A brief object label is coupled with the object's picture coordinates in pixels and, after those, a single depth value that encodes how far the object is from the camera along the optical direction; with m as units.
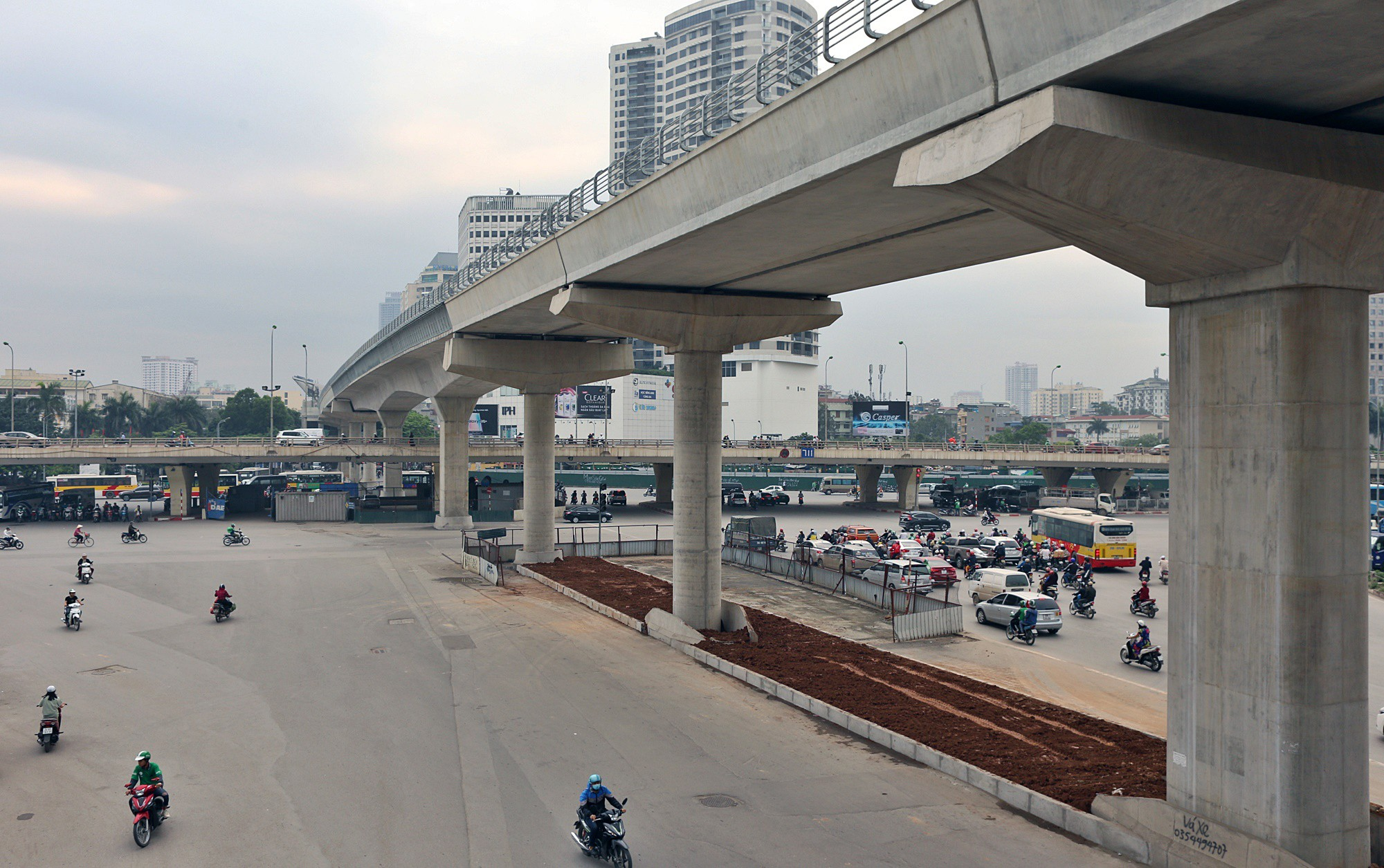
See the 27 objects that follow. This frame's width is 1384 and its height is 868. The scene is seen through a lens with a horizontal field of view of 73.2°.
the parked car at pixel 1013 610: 28.05
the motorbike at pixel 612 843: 11.64
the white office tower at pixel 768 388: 127.38
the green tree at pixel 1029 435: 170.62
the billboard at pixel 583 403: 111.44
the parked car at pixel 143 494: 82.00
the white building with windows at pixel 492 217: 179.38
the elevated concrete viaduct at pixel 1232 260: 10.45
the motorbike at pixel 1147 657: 23.72
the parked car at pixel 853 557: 38.81
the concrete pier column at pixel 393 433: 88.50
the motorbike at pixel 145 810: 12.70
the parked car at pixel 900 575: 34.56
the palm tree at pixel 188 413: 173.00
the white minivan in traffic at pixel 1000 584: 31.89
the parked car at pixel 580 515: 65.25
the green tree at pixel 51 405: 132.24
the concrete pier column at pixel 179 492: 66.94
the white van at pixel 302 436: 91.31
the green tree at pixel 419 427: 157.38
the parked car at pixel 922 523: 59.78
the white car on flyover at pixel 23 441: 70.75
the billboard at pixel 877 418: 104.38
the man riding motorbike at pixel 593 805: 12.02
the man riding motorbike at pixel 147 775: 13.13
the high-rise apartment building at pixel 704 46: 173.25
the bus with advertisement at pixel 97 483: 70.19
